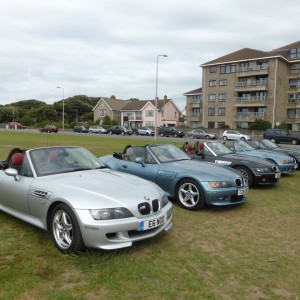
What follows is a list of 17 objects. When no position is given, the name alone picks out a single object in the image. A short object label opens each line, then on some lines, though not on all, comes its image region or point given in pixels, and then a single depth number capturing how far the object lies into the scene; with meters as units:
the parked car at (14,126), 69.33
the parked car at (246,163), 8.65
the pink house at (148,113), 77.44
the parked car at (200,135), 46.21
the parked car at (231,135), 43.47
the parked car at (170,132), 50.19
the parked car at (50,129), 54.66
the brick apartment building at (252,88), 54.94
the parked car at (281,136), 36.25
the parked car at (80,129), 60.09
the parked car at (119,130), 53.89
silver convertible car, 3.91
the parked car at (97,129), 57.72
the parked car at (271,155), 10.76
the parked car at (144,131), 53.31
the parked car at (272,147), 12.85
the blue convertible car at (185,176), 6.21
